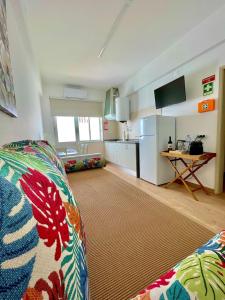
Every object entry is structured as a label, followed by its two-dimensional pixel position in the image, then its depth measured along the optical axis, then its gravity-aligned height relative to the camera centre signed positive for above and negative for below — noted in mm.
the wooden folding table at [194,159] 2319 -557
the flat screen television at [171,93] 2823 +866
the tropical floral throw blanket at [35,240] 222 -201
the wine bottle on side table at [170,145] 2977 -276
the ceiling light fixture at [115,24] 1998 +1873
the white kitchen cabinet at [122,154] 3809 -627
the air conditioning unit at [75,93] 4998 +1606
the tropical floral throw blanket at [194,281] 418 -486
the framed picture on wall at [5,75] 1081 +552
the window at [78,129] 5355 +293
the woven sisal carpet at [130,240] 1104 -1154
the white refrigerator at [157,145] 2977 -269
